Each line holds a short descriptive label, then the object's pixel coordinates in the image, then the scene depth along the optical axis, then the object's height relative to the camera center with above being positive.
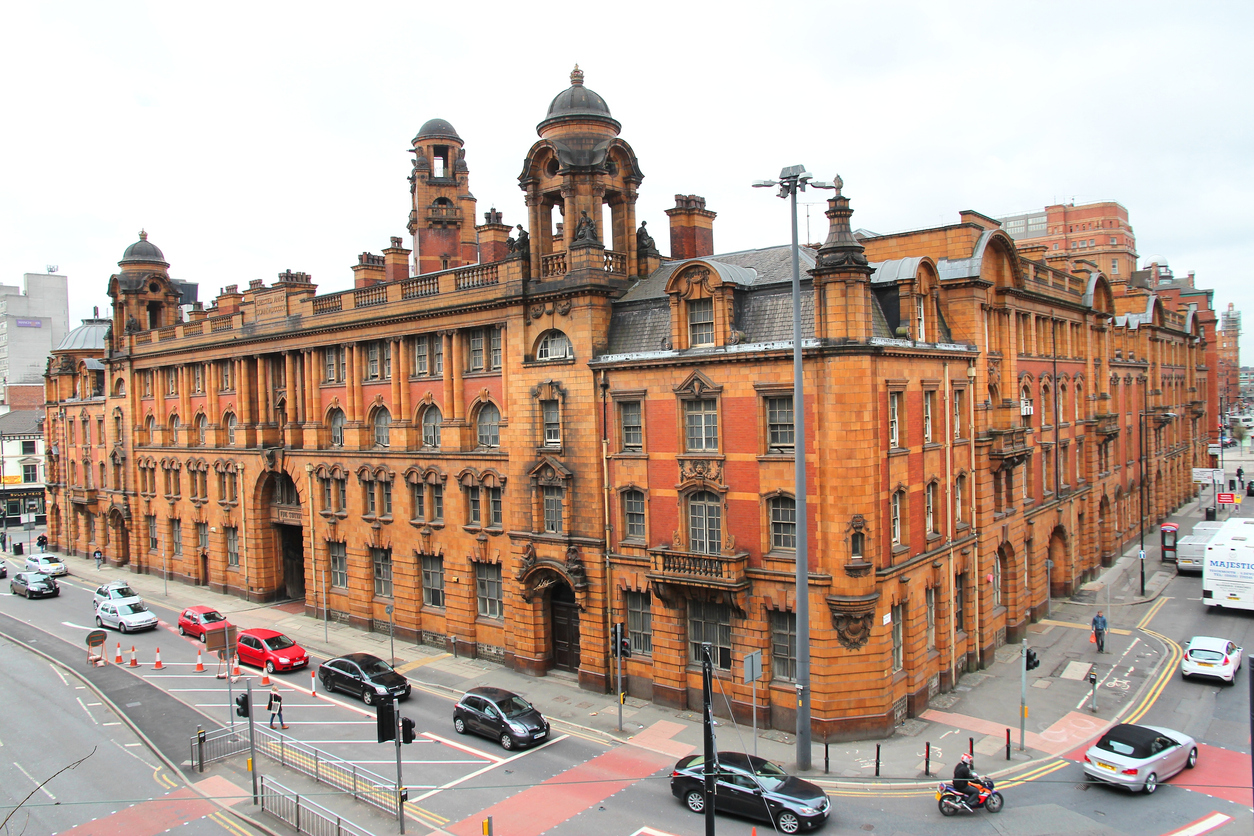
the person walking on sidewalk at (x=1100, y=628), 34.81 -9.91
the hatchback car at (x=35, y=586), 55.06 -11.22
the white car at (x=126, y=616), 44.53 -10.90
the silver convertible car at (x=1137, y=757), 22.47 -10.17
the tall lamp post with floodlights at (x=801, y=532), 23.03 -3.73
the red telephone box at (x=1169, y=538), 53.71 -9.63
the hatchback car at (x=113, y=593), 47.88 -10.37
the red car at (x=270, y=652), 36.06 -10.61
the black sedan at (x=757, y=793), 20.80 -10.18
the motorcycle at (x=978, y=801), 21.34 -10.53
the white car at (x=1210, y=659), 31.38 -10.34
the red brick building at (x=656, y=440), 27.06 -1.44
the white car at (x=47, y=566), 60.56 -10.94
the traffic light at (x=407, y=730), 20.58 -8.14
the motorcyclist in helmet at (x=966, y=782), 21.30 -10.07
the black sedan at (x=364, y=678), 31.59 -10.50
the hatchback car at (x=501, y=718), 26.89 -10.39
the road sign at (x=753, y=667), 23.05 -7.50
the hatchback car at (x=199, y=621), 41.84 -10.62
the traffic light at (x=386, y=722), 19.94 -7.59
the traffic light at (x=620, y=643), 27.62 -8.11
